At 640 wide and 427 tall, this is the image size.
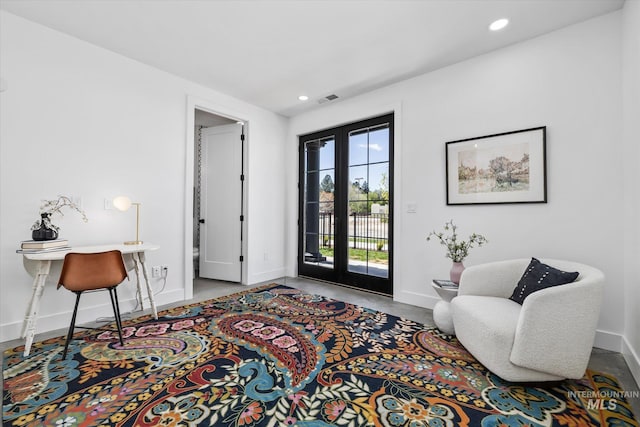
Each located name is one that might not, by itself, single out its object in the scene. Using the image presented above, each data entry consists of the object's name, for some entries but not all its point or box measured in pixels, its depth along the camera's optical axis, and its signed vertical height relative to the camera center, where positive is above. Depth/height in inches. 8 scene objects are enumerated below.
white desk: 84.9 -17.4
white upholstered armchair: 65.3 -26.9
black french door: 150.3 +6.8
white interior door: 172.9 +7.8
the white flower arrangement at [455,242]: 108.7 -9.9
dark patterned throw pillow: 75.2 -16.4
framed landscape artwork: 103.7 +19.5
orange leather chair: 84.4 -17.7
